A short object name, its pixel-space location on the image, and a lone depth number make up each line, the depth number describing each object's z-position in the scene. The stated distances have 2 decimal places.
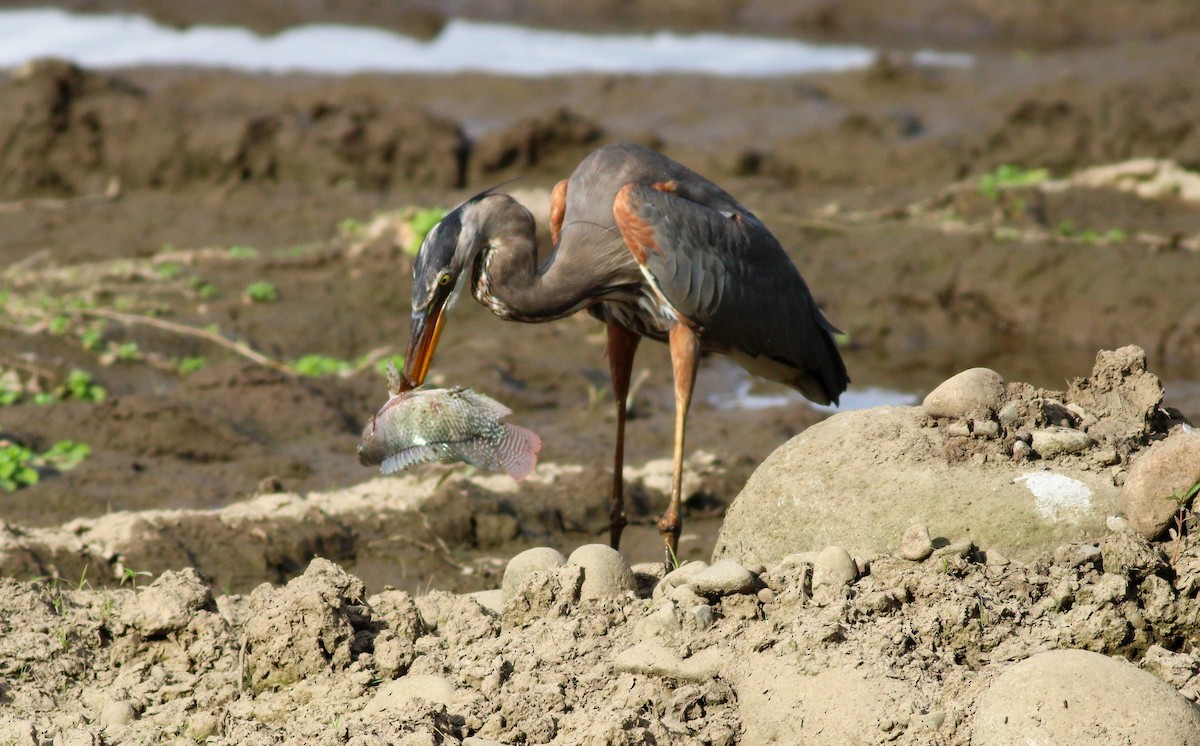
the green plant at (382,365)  17.46
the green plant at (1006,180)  22.81
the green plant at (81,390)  16.31
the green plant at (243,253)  22.33
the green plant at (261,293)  20.37
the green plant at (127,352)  17.56
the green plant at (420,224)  21.20
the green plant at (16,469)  13.44
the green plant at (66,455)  13.97
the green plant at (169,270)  21.19
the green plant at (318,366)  17.70
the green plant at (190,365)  17.59
